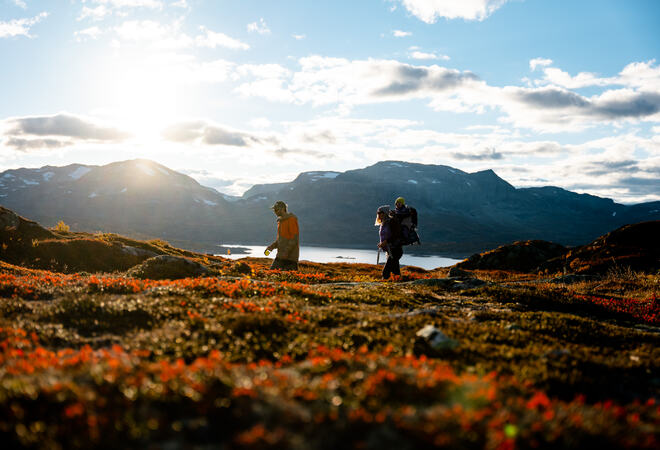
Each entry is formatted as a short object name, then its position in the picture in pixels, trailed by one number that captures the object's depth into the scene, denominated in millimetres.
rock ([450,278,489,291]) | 19109
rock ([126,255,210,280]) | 21453
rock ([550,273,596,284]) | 26381
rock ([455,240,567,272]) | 52938
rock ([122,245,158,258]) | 32594
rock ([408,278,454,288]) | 19897
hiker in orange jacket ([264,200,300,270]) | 23594
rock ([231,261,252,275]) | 25378
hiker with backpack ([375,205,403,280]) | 23688
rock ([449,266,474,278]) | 34875
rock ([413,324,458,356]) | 8680
